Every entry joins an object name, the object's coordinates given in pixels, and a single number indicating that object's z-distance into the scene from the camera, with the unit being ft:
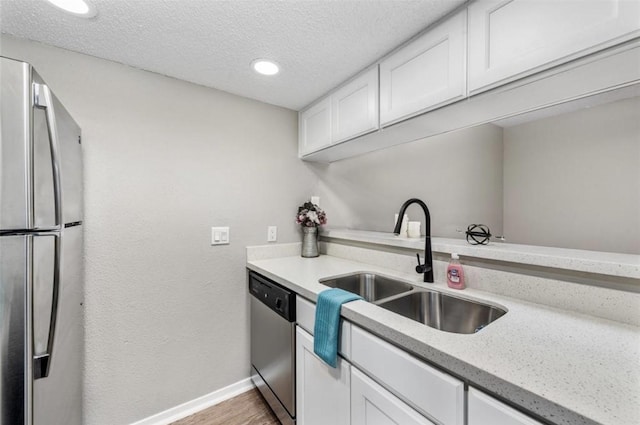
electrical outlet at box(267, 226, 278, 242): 6.81
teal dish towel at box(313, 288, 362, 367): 3.60
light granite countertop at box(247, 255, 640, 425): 1.77
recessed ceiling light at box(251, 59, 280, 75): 4.90
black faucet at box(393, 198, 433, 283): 4.56
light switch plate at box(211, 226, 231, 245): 5.99
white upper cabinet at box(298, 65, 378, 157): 4.90
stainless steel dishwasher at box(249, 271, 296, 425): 4.67
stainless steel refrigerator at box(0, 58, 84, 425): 2.57
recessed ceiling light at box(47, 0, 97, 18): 3.53
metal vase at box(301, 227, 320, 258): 6.97
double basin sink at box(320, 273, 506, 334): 3.81
